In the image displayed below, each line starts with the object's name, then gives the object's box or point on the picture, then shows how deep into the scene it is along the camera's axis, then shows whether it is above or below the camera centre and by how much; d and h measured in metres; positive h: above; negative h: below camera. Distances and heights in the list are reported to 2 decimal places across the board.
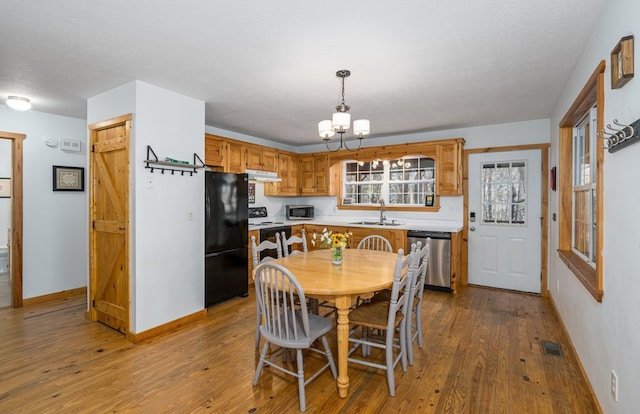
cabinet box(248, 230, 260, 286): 4.53 -0.52
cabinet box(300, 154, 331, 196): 5.84 +0.57
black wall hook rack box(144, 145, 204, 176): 3.05 +0.40
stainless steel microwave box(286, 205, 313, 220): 5.93 -0.11
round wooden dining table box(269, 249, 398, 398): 2.13 -0.52
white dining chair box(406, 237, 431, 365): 2.42 -0.71
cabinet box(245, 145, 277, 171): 4.96 +0.77
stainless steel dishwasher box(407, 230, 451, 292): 4.45 -0.73
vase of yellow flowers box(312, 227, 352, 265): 2.73 -0.32
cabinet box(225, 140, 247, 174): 4.60 +0.70
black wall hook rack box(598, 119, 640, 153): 1.42 +0.34
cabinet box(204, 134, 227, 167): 4.29 +0.75
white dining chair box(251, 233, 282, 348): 2.59 -0.43
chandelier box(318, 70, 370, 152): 2.60 +0.67
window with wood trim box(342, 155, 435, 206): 5.29 +0.42
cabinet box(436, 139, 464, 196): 4.66 +0.55
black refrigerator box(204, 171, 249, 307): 3.77 -0.37
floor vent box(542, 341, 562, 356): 2.73 -1.23
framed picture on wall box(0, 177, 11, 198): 5.28 +0.31
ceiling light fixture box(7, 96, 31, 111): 3.33 +1.06
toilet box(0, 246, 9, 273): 5.37 -0.88
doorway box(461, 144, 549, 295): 4.39 -0.18
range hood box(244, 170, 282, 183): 4.87 +0.46
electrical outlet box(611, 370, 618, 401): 1.69 -0.94
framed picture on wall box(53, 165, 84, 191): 4.22 +0.37
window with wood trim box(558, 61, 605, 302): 1.98 +0.16
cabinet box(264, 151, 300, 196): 5.67 +0.53
